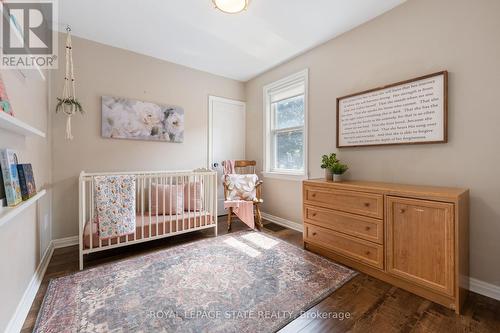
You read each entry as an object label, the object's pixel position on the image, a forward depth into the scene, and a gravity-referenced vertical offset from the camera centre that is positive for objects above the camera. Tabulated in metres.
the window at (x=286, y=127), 3.05 +0.57
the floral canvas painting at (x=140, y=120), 2.72 +0.61
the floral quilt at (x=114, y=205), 2.03 -0.38
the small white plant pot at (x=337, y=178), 2.26 -0.15
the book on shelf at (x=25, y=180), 1.30 -0.09
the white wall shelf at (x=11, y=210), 0.93 -0.22
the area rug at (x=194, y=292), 1.33 -0.96
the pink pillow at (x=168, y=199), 2.60 -0.42
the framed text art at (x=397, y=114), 1.81 +0.48
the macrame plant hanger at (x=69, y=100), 2.34 +0.73
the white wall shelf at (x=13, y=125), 0.95 +0.21
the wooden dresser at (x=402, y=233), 1.44 -0.55
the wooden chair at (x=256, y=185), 3.11 -0.26
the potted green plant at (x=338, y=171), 2.25 -0.07
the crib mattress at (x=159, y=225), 2.11 -0.69
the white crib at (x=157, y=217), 2.08 -0.61
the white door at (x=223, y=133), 3.62 +0.56
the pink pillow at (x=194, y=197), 2.78 -0.42
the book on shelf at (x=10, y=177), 1.12 -0.06
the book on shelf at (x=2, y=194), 1.10 -0.14
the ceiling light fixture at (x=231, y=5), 1.81 +1.36
